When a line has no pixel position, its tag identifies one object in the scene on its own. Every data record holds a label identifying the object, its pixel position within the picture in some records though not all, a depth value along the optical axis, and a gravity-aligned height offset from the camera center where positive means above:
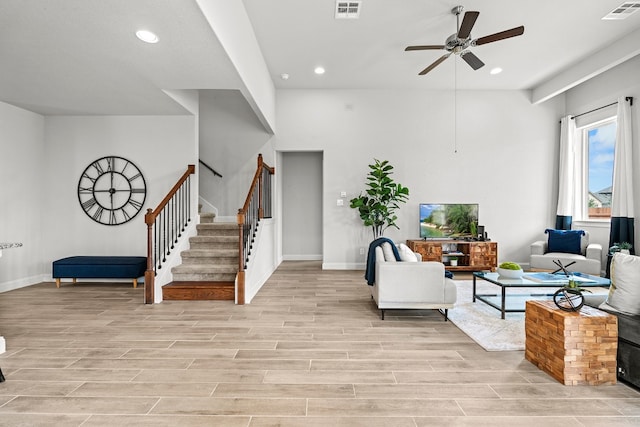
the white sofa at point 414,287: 3.83 -0.88
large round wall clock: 6.16 +0.18
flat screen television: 7.14 -0.31
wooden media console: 6.79 -0.92
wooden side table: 2.40 -0.95
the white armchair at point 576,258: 5.74 -0.86
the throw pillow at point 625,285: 2.53 -0.56
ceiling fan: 3.92 +1.97
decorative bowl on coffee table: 4.18 -0.79
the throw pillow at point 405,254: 4.21 -0.60
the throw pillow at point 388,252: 4.04 -0.55
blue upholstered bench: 5.46 -1.03
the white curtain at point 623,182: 5.63 +0.38
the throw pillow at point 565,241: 6.27 -0.62
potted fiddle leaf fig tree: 6.86 +0.07
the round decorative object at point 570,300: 2.53 -0.67
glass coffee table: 3.92 -0.86
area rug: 3.19 -1.23
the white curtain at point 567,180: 6.96 +0.50
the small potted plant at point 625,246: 5.40 -0.61
